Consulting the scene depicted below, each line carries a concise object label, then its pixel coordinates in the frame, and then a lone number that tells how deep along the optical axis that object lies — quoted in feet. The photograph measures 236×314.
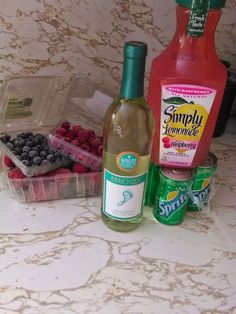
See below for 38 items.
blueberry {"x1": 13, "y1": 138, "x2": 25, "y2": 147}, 2.12
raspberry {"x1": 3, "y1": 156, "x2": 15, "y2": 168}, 2.09
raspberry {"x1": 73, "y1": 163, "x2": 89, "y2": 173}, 2.06
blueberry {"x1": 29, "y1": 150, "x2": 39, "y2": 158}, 2.03
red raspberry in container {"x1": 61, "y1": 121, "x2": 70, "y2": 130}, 2.33
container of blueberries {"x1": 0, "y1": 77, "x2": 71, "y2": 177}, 2.06
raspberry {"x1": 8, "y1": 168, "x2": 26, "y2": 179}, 1.99
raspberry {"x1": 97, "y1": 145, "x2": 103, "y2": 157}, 2.15
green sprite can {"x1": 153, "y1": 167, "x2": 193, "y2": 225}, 1.81
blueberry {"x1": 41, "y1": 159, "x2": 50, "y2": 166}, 2.01
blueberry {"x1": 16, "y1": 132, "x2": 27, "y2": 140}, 2.21
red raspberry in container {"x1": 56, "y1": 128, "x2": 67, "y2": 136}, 2.25
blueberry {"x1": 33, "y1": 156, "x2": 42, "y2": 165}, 1.99
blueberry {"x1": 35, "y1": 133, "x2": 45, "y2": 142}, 2.19
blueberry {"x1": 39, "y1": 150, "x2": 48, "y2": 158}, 2.06
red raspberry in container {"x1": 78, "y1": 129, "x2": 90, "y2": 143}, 2.22
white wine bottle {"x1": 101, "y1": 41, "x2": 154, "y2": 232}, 1.69
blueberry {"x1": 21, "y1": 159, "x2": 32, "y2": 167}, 1.98
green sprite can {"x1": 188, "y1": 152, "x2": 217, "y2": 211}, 1.89
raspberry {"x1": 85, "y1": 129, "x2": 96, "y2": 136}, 2.27
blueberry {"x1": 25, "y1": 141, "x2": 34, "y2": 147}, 2.12
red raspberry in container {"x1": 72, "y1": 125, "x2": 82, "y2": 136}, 2.27
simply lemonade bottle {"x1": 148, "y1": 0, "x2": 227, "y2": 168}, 1.65
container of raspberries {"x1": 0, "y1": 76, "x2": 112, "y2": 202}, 2.02
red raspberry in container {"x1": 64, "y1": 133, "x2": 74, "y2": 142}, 2.19
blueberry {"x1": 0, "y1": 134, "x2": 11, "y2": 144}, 2.16
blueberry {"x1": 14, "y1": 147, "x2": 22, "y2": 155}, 2.08
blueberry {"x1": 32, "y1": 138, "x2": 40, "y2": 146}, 2.15
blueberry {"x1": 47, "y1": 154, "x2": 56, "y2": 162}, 2.04
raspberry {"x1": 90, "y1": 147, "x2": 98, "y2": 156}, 2.15
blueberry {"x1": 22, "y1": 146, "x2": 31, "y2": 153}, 2.06
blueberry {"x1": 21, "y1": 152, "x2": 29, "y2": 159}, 2.03
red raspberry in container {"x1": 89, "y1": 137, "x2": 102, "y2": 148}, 2.20
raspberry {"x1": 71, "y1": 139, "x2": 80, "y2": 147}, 2.16
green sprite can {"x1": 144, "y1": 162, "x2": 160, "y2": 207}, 1.93
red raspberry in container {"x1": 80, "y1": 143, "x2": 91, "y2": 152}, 2.16
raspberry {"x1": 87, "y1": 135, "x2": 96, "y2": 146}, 2.22
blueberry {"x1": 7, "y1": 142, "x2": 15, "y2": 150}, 2.11
